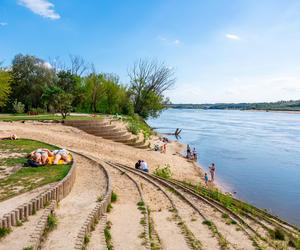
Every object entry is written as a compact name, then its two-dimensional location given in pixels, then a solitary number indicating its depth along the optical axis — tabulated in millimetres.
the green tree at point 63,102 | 21934
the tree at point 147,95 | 42936
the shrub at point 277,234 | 7762
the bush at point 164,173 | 13625
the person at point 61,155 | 10030
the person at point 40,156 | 9562
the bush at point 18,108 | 28460
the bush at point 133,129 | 23113
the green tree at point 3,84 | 21871
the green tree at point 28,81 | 33828
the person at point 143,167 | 13631
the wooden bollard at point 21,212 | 5862
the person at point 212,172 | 16830
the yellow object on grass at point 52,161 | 9788
